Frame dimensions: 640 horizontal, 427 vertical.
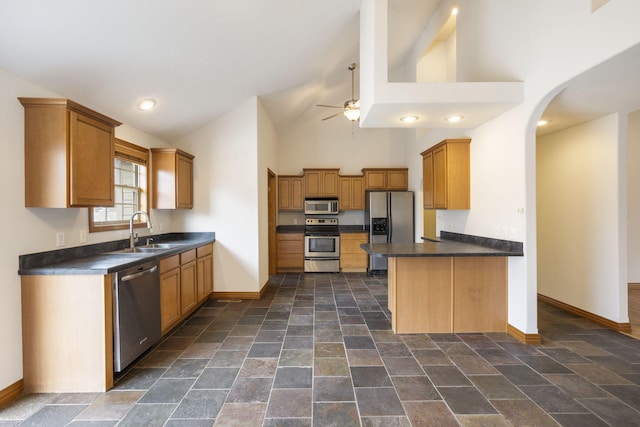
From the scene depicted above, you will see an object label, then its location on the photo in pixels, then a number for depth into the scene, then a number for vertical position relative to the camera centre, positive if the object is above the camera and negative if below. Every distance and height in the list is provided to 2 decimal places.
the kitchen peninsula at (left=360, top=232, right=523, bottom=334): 3.11 -0.90
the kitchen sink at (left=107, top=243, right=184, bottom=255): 3.03 -0.38
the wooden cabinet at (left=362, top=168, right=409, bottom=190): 6.49 +0.74
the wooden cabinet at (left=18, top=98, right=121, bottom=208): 2.09 +0.46
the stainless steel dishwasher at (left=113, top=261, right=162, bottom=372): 2.18 -0.82
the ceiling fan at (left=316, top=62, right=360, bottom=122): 4.34 +1.56
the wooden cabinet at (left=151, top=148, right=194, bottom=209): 3.76 +0.47
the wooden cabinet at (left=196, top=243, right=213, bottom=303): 3.76 -0.79
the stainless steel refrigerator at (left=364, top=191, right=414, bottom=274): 5.99 -0.11
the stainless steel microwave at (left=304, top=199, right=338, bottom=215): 6.37 +0.14
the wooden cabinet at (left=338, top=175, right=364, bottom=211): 6.52 +0.46
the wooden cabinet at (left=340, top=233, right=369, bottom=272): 6.12 -0.85
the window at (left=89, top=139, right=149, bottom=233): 2.97 +0.29
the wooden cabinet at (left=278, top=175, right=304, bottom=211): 6.53 +0.45
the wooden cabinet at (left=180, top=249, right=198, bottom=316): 3.29 -0.81
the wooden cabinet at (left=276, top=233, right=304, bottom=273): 6.15 -0.87
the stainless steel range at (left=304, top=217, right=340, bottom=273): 6.07 -0.84
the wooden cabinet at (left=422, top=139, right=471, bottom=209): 3.76 +0.50
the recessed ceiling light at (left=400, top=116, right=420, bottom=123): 3.12 +1.02
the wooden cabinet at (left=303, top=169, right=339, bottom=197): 6.52 +0.62
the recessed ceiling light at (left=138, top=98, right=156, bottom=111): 3.06 +1.20
